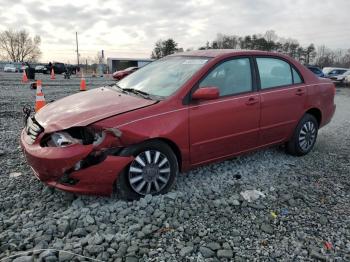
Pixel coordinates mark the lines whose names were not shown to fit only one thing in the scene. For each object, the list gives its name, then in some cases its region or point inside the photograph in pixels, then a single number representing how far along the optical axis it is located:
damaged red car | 3.28
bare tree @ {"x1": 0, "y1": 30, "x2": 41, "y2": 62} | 95.38
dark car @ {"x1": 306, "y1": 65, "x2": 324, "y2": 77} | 20.94
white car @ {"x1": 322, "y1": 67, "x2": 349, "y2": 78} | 26.31
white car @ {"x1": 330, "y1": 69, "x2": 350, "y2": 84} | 25.28
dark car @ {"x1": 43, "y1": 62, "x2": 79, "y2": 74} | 39.30
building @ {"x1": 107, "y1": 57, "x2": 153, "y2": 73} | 44.16
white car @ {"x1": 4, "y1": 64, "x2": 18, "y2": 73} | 47.34
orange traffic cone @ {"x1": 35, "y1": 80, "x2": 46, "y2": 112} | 6.52
